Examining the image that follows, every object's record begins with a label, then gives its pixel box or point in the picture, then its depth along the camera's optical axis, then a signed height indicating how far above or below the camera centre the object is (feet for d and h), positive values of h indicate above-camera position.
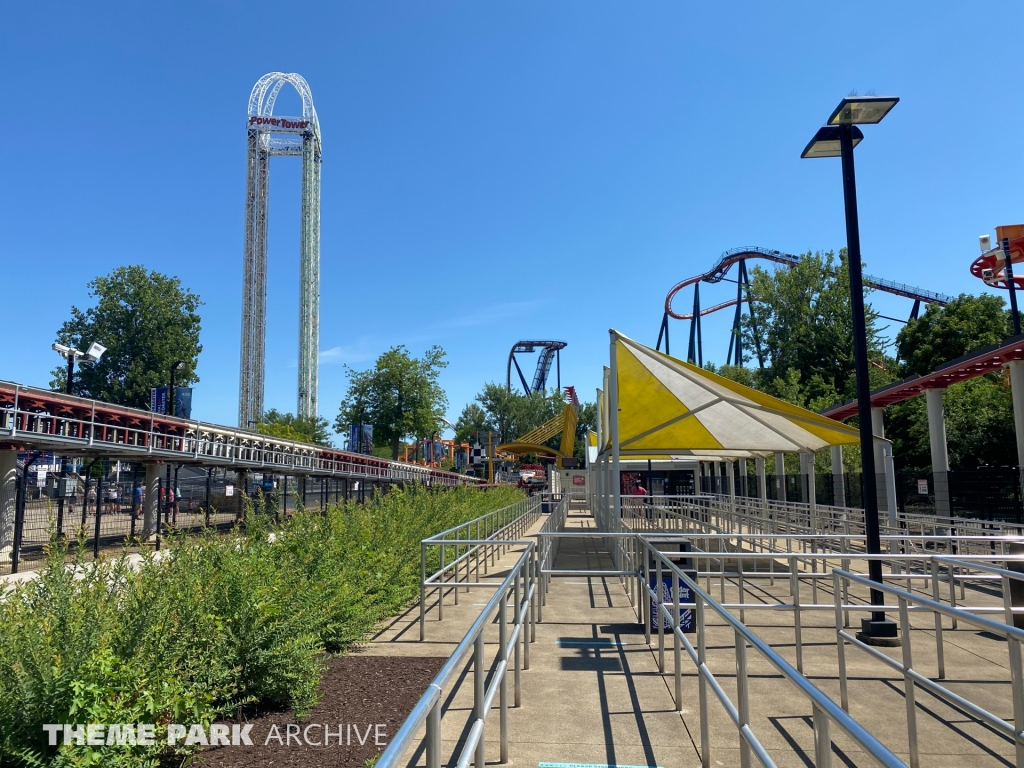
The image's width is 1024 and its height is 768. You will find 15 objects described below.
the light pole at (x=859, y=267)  24.02 +7.36
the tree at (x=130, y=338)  217.77 +40.34
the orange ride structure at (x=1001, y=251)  103.27 +31.36
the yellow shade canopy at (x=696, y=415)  40.06 +2.98
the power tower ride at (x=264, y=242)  304.30 +101.90
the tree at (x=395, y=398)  180.96 +17.22
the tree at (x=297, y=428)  193.67 +11.17
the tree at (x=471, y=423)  297.33 +17.12
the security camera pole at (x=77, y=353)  65.05 +10.85
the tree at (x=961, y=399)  98.99 +9.62
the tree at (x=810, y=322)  178.40 +36.33
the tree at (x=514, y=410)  290.35 +21.86
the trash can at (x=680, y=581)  24.70 -4.48
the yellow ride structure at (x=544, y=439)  145.07 +4.62
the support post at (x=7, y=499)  48.65 -2.33
